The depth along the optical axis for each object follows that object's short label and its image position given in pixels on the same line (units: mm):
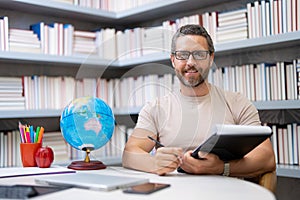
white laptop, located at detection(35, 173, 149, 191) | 1152
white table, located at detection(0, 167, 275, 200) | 1064
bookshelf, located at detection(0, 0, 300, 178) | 2375
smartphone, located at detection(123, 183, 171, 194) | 1103
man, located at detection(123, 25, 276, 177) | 1462
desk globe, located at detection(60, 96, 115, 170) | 1560
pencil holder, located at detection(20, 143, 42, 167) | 1729
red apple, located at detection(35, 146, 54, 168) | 1678
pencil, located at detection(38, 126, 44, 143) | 1781
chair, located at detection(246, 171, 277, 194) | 1581
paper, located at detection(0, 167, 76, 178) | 1498
